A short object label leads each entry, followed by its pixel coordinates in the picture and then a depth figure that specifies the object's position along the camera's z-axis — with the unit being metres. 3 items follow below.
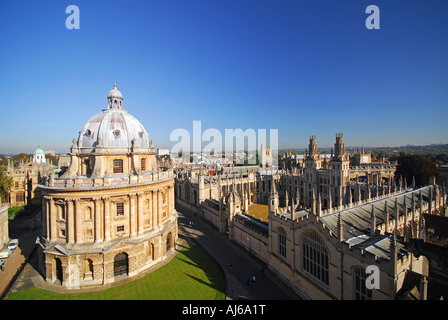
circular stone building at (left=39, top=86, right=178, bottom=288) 23.19
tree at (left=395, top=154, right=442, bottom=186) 56.00
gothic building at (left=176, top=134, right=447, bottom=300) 14.68
